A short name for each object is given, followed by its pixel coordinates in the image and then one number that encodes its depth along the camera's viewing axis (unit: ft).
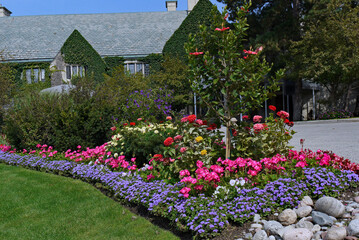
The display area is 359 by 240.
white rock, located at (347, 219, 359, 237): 9.35
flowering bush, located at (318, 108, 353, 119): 61.72
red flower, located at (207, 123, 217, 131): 15.56
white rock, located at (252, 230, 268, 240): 10.01
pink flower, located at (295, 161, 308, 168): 13.52
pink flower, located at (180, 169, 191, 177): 13.77
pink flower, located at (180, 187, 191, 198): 12.19
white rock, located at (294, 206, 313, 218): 11.25
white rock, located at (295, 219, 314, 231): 10.41
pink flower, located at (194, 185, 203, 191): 12.66
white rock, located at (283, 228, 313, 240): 9.42
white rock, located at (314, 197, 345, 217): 10.91
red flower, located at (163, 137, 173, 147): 14.55
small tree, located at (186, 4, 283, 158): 14.11
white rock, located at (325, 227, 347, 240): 9.25
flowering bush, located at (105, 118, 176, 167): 19.58
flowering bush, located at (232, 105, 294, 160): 14.88
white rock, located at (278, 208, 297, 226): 11.00
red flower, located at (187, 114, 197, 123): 14.67
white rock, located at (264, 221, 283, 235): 10.27
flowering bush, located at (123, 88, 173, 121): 33.62
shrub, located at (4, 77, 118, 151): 27.25
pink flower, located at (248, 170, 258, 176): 12.84
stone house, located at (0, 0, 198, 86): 80.74
